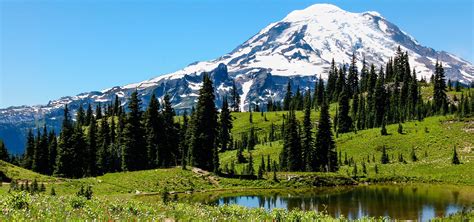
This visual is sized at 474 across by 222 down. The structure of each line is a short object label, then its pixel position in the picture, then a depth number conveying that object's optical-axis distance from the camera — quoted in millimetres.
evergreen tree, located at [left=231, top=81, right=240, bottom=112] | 189375
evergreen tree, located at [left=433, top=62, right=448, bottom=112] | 128325
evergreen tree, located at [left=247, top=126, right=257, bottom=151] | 127912
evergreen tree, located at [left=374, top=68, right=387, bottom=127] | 131625
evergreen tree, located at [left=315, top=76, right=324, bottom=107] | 171988
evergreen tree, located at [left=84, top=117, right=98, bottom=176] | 89250
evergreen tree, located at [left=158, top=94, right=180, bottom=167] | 83438
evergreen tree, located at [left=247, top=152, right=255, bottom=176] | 71131
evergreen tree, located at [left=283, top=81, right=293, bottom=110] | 198775
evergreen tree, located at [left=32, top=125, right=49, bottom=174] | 103719
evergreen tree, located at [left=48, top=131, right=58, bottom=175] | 105125
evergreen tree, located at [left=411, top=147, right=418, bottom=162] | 85188
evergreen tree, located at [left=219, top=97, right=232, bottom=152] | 114000
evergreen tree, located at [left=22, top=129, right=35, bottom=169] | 111562
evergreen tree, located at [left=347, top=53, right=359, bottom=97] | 164138
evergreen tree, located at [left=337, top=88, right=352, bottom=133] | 126500
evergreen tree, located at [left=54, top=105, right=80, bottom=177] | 86125
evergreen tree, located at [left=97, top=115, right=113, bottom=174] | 97375
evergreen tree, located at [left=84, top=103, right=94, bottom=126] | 183175
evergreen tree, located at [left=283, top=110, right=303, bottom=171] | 83375
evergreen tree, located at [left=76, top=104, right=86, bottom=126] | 176775
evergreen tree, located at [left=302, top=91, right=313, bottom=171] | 84312
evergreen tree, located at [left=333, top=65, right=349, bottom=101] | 171125
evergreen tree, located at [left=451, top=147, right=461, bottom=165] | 75825
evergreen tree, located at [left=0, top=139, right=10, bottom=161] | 116962
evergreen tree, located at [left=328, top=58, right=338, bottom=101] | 178712
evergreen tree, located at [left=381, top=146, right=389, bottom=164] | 88062
